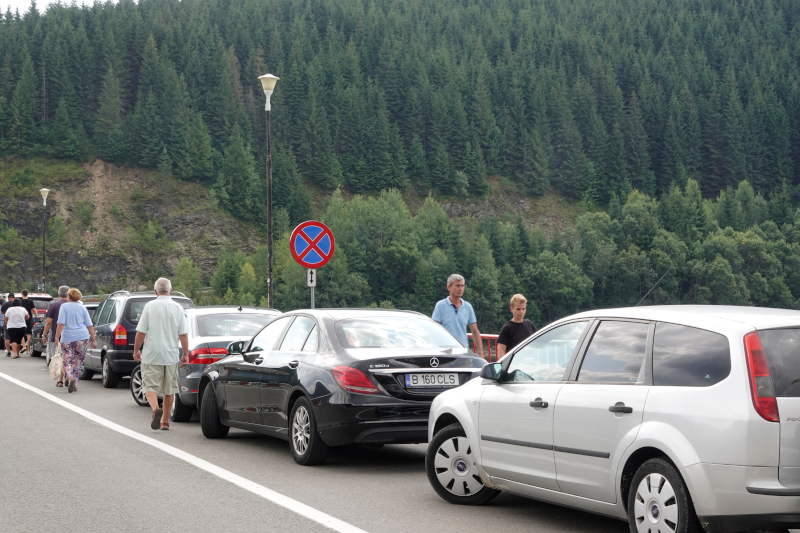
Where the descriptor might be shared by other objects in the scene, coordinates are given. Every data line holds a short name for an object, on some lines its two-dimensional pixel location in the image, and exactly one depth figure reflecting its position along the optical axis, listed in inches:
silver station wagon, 224.8
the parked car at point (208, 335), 546.6
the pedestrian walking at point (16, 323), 1139.3
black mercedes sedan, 377.7
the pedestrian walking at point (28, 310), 1163.9
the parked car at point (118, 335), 764.6
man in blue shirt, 514.9
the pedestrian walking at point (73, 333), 717.5
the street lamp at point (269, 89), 914.1
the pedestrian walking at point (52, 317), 791.1
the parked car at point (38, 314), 1198.2
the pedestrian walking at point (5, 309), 1142.8
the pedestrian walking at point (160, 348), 509.4
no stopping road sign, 711.1
